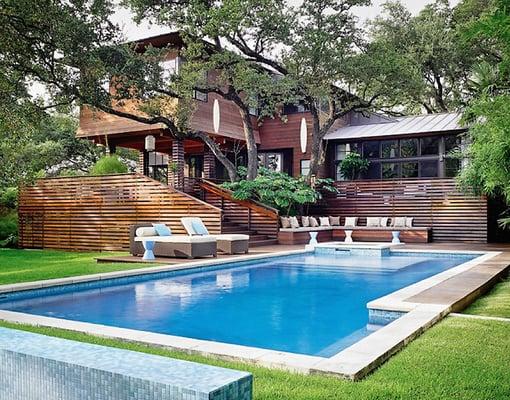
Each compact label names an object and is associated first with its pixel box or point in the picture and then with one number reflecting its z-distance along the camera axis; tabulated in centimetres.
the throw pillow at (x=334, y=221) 2112
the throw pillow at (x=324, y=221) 2050
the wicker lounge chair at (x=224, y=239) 1414
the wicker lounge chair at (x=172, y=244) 1290
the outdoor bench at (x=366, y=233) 1873
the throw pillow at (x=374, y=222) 2038
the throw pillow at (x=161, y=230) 1402
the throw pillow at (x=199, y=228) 1428
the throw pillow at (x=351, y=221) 2077
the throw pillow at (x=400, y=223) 1992
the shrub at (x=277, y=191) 1834
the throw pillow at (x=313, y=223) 1975
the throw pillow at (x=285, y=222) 1839
